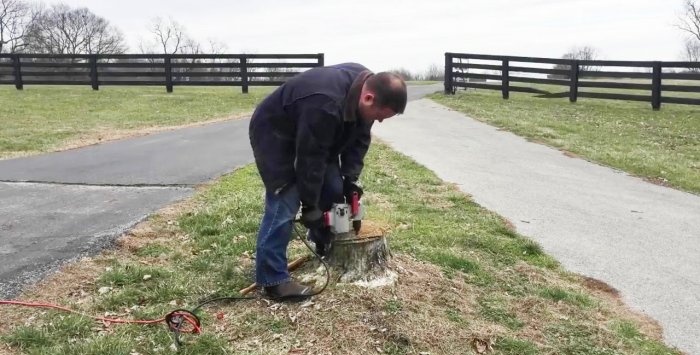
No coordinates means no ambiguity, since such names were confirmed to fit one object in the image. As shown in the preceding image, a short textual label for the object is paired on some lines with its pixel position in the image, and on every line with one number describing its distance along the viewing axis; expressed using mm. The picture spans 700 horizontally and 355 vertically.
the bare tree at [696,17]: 54844
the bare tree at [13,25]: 58881
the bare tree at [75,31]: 65125
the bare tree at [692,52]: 65500
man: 3057
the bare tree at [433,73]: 64875
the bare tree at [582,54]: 81025
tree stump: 3775
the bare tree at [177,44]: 82250
